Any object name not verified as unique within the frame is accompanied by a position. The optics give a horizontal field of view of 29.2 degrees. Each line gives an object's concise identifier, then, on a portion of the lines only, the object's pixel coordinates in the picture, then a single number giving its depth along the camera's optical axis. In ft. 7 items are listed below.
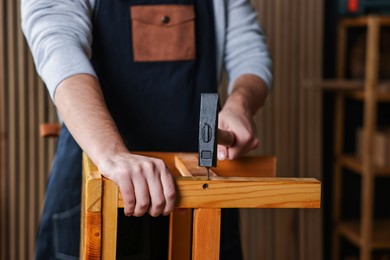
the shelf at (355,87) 11.99
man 6.25
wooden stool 4.13
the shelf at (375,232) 12.03
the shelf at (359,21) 11.93
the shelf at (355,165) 12.14
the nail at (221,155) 5.60
